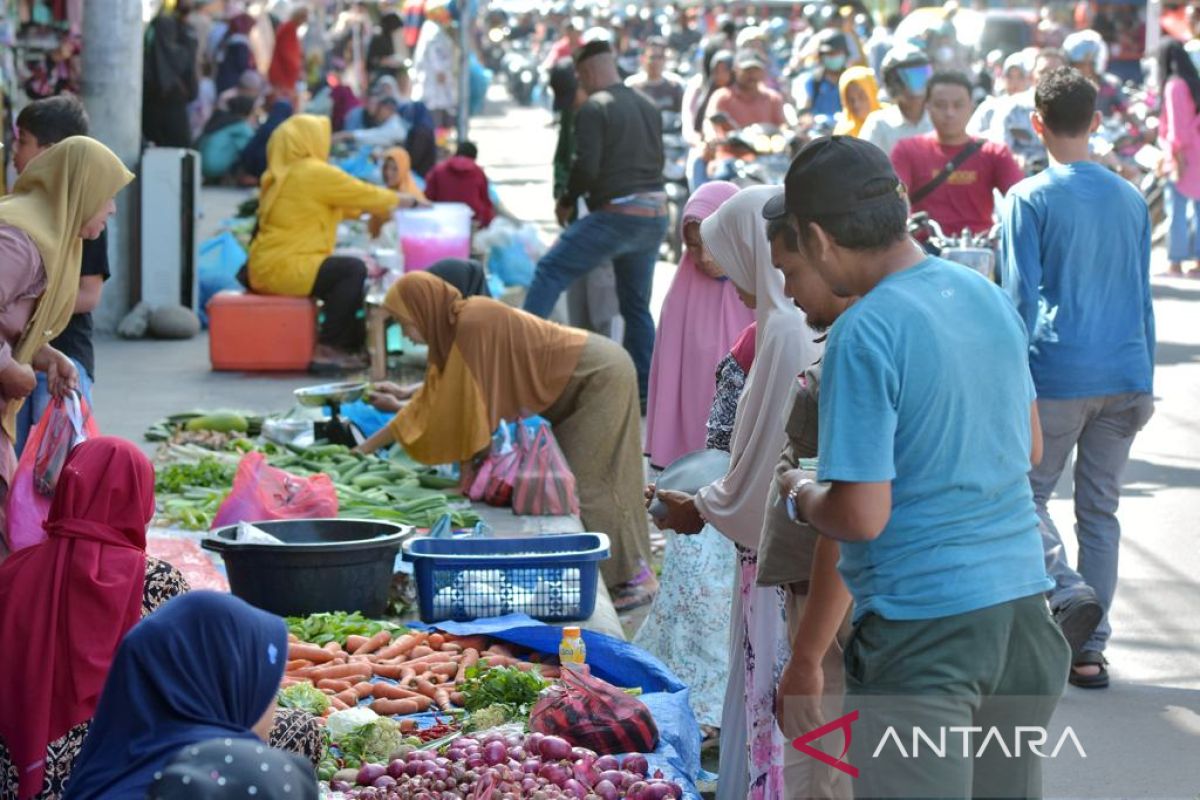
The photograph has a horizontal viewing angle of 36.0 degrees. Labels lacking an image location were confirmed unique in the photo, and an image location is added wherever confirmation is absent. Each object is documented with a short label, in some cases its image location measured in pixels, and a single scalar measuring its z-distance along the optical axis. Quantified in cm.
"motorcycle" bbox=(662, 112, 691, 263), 1672
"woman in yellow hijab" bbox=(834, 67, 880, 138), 1208
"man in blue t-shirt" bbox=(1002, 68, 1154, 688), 621
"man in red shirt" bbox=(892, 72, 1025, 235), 884
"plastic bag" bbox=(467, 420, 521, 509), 764
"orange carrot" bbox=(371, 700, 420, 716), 545
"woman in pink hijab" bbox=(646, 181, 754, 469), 633
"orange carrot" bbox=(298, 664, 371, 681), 563
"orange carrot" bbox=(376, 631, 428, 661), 585
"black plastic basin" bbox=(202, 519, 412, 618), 601
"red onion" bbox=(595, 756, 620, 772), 480
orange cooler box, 1141
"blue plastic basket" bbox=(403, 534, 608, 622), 614
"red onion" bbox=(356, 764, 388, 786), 482
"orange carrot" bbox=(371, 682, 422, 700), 552
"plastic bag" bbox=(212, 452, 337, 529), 694
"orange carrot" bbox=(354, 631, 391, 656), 587
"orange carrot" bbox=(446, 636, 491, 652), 600
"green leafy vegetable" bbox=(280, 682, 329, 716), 529
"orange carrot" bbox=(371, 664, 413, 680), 570
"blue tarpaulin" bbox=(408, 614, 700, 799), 500
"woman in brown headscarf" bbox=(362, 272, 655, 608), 744
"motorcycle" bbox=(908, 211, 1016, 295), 784
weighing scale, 886
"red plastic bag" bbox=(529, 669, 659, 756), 494
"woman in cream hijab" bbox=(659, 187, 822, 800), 427
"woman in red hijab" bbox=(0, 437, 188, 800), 434
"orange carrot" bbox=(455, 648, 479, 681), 567
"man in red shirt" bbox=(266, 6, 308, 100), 2402
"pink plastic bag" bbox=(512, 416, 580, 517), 751
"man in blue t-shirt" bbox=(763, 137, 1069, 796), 298
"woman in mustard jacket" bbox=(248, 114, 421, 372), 1153
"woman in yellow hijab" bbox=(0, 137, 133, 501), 552
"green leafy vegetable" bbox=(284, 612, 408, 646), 597
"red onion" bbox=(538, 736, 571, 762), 483
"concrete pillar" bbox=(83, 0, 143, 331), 1226
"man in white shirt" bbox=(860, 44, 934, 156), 1030
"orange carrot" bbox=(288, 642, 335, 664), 577
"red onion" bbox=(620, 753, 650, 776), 482
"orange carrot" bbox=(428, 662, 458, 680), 573
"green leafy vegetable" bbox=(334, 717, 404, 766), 505
